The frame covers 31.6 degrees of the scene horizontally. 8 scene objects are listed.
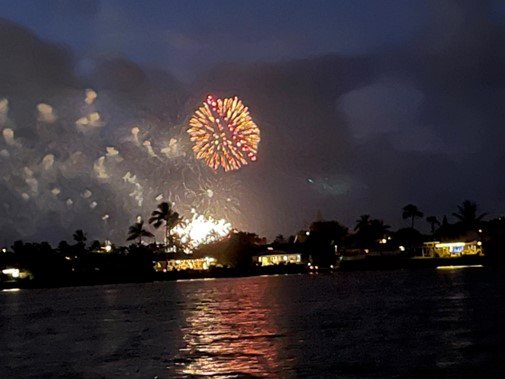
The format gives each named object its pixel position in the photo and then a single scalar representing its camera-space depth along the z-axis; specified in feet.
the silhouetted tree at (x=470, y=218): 581.94
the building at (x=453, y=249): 561.02
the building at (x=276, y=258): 558.19
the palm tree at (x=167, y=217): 604.08
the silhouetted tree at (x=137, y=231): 646.33
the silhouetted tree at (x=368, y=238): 616.96
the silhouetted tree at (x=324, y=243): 572.51
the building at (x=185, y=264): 559.38
